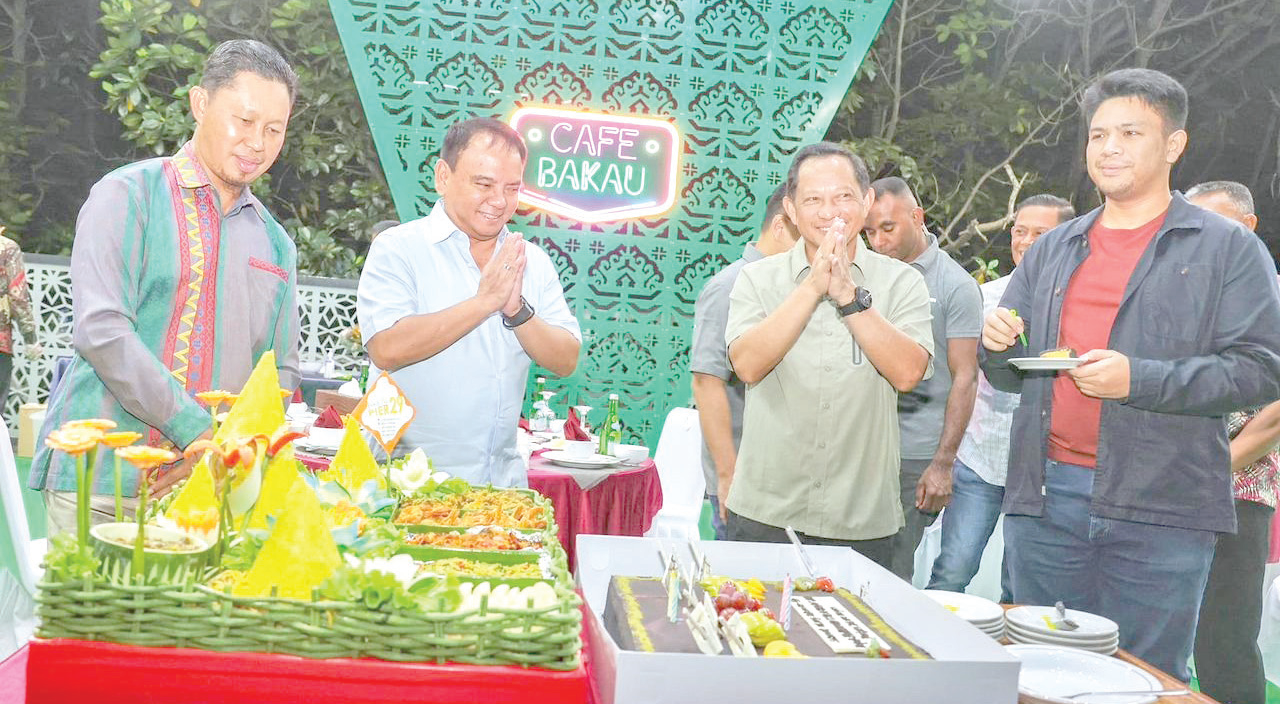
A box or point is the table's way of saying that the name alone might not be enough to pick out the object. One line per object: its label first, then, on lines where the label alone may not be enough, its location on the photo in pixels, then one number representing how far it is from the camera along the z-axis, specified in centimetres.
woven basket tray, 102
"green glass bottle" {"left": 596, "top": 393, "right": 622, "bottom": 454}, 369
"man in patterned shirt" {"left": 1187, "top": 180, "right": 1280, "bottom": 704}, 280
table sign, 169
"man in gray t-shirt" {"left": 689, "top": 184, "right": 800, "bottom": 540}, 294
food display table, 101
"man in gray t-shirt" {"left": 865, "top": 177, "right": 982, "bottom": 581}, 327
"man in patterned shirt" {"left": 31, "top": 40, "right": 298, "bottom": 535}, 172
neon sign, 570
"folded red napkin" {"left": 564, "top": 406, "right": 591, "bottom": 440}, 394
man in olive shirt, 225
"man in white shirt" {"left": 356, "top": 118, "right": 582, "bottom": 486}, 227
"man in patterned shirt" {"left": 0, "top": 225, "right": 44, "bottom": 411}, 566
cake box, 100
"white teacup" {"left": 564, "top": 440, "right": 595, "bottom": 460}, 355
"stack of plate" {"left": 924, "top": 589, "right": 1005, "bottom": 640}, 152
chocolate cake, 116
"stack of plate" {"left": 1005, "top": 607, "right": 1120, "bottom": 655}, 150
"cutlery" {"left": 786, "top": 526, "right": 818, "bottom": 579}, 153
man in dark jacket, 204
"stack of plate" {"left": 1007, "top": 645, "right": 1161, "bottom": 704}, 129
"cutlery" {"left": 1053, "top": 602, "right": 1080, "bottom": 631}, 156
